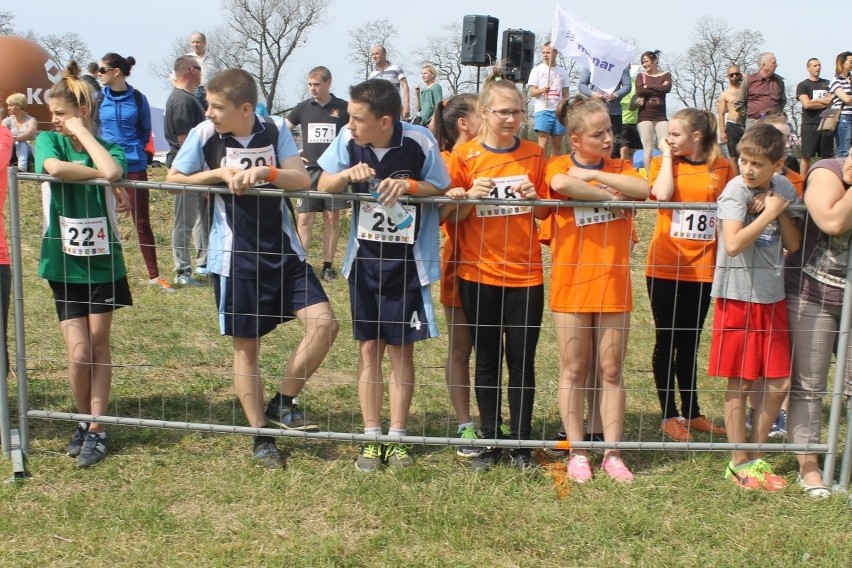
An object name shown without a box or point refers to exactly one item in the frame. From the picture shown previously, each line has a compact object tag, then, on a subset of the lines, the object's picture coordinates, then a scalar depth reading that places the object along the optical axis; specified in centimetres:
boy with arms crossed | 385
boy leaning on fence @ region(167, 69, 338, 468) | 400
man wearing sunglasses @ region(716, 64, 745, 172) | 1230
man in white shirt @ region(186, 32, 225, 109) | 1074
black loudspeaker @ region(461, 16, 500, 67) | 1523
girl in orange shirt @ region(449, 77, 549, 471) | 408
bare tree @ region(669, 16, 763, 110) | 5041
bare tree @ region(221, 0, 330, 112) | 5684
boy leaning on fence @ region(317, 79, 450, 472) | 400
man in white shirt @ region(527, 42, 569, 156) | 1172
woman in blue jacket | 829
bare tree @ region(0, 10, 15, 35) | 4507
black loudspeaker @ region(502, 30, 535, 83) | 1454
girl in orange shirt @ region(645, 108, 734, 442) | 445
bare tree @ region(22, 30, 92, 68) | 5097
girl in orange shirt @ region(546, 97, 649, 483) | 401
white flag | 1158
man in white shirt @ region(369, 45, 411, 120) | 1196
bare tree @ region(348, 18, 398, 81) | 5446
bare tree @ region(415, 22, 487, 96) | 5806
